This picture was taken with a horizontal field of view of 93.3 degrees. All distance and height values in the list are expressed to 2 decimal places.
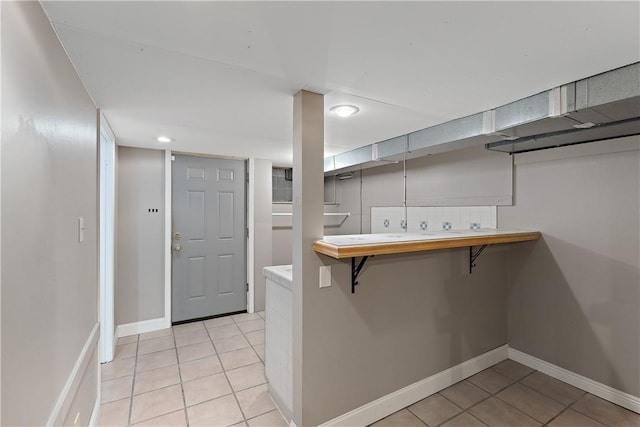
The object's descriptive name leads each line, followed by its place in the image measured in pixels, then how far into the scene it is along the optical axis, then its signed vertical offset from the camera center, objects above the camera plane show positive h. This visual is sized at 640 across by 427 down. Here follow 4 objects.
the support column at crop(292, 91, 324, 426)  1.76 -0.02
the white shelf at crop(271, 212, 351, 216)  4.32 -0.05
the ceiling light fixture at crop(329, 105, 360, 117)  2.08 +0.71
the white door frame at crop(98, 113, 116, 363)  2.76 -0.39
